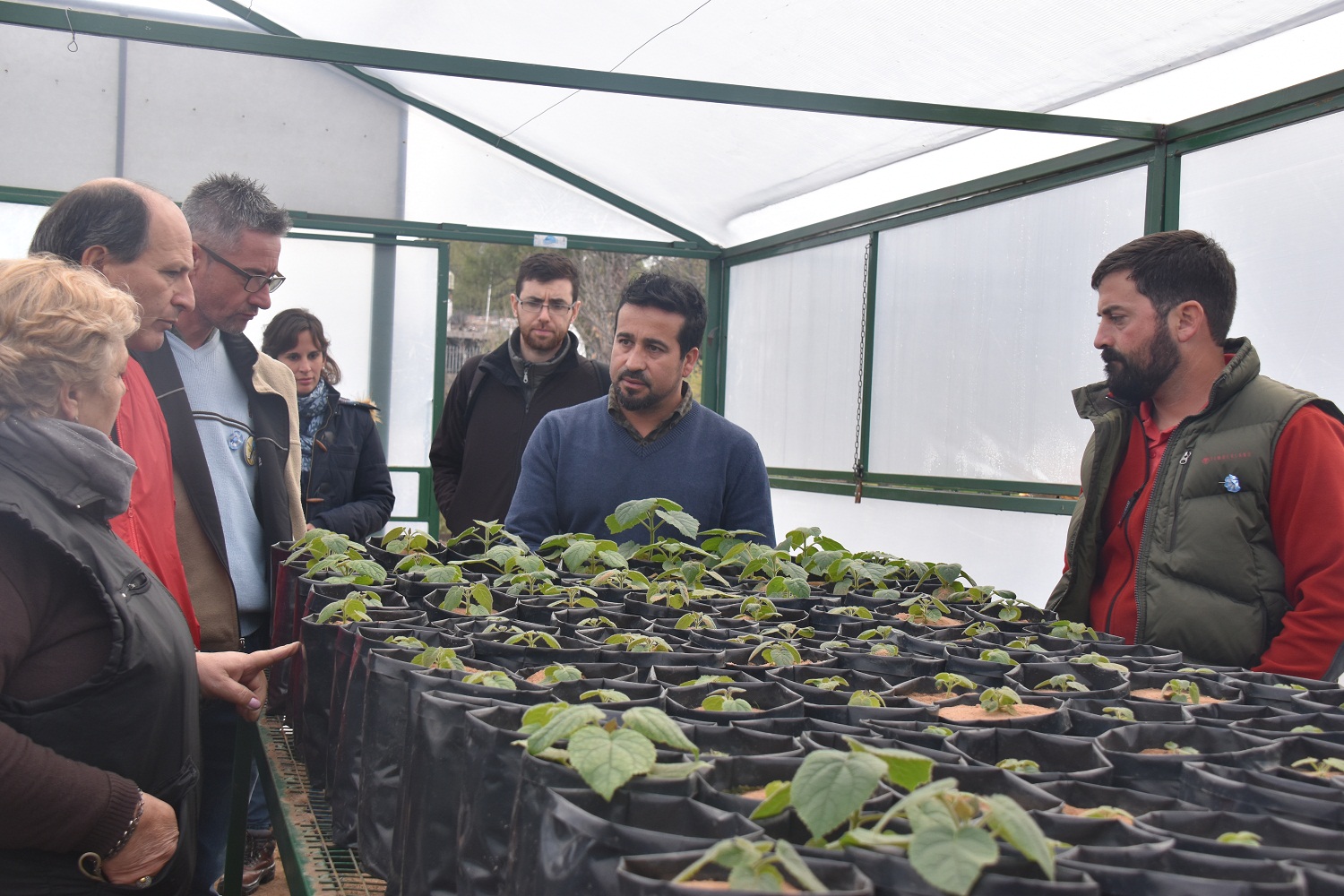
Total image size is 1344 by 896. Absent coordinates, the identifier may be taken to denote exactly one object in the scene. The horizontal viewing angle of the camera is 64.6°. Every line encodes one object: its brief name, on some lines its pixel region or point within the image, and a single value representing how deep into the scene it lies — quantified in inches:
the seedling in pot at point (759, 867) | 26.8
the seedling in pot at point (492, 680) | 46.3
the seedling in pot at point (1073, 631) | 70.0
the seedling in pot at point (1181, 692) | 53.6
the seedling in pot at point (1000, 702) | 48.8
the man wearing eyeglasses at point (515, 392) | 163.2
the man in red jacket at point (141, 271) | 85.6
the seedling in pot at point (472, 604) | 67.2
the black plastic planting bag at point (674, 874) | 26.9
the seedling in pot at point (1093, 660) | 59.1
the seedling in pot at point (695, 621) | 65.8
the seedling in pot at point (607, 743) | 32.2
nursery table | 51.6
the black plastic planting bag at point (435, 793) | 41.2
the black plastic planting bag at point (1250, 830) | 30.8
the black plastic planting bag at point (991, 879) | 26.5
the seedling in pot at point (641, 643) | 58.0
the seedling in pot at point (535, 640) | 57.0
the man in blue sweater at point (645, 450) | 117.0
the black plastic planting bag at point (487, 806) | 37.9
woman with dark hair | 160.6
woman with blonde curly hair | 57.7
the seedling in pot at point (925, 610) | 73.2
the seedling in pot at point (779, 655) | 56.4
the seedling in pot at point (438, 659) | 49.4
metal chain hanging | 244.4
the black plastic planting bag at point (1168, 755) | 40.3
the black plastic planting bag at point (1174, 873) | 27.5
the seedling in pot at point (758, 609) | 71.9
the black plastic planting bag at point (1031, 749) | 41.5
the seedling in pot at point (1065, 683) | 54.6
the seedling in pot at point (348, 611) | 61.4
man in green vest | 91.8
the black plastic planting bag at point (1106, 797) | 36.7
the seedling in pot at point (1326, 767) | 41.1
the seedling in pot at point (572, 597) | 71.5
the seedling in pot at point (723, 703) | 44.6
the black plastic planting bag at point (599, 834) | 29.7
